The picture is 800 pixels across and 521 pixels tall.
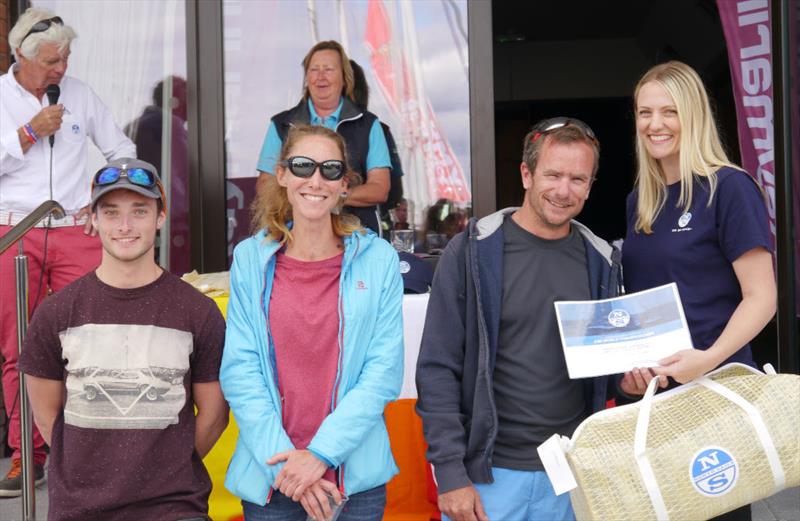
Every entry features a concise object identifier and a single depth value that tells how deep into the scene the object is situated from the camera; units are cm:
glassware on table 462
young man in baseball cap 233
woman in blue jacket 236
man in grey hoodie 235
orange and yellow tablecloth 359
